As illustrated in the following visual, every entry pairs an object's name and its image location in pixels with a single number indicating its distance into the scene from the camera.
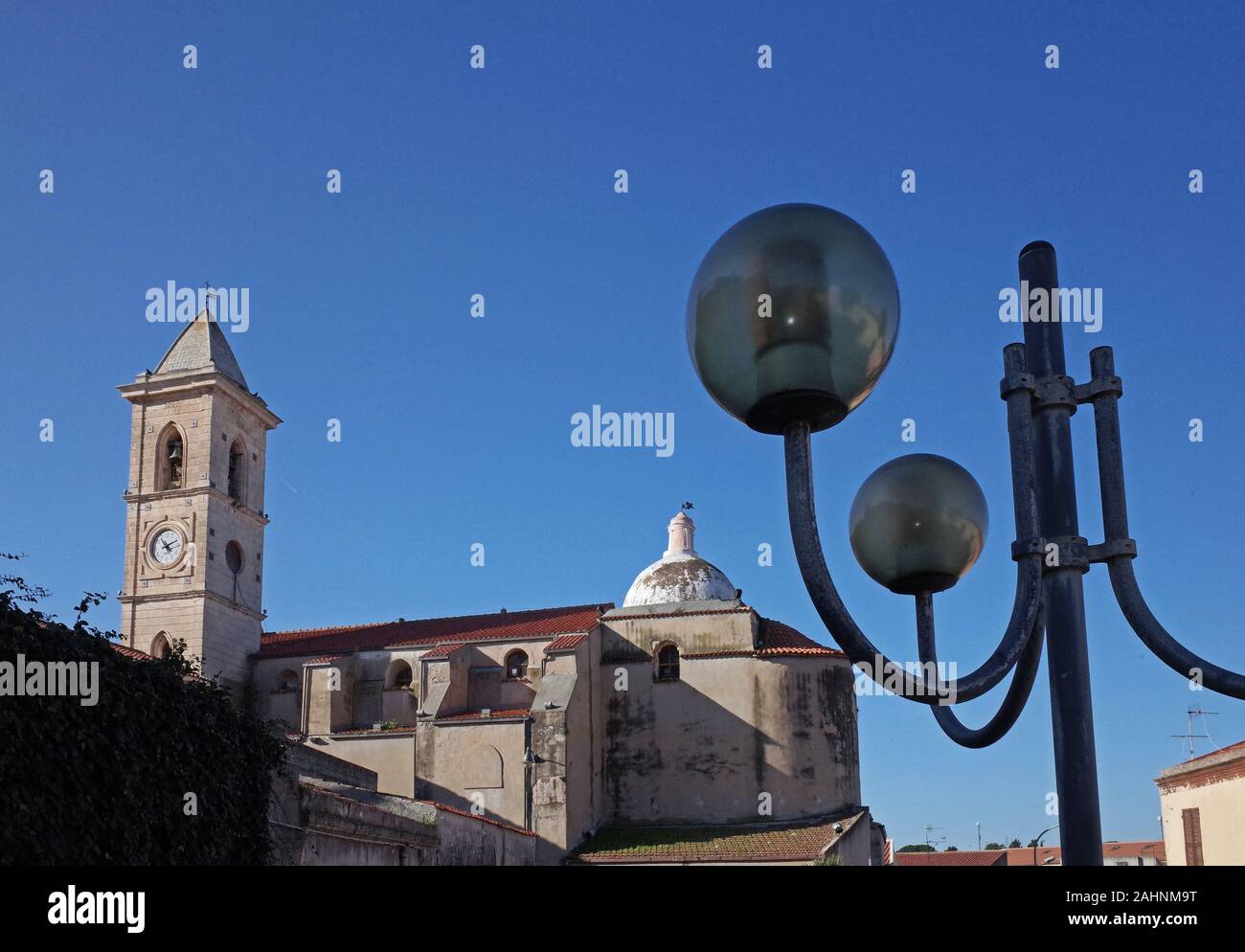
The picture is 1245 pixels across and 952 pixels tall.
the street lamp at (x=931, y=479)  2.74
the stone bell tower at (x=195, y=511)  35.22
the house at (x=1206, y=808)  22.56
